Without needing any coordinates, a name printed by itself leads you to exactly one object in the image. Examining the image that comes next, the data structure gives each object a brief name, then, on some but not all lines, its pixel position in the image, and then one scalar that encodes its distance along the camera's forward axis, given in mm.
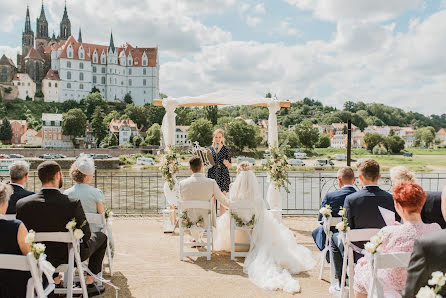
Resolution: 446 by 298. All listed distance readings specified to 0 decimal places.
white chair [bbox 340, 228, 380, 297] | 3549
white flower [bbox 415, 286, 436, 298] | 1760
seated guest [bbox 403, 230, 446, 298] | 1934
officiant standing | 7895
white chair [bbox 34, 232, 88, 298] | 3537
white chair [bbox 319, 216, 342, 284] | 4527
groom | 5867
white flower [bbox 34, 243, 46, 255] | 2619
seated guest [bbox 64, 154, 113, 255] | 4379
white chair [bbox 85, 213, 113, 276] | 4395
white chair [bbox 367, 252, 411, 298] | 2744
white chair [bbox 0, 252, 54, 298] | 2641
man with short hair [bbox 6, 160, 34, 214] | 4305
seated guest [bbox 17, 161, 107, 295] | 3650
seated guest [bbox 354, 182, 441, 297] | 2740
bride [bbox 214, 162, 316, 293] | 5227
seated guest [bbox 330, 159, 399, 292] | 3822
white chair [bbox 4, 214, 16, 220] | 4118
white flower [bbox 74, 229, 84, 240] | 3414
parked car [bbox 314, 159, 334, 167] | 51444
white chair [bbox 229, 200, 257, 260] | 5949
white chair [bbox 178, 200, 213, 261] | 5723
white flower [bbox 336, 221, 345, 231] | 3527
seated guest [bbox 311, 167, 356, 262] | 4648
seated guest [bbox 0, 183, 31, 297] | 2787
